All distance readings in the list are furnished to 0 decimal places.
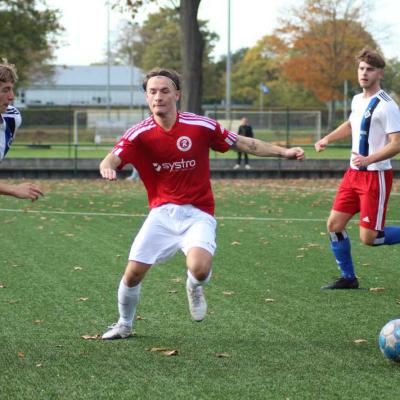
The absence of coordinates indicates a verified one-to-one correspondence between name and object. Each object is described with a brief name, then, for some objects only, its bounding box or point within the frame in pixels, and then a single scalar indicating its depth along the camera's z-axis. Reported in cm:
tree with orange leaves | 5925
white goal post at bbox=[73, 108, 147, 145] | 5025
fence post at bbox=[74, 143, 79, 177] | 3052
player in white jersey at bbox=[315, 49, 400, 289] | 891
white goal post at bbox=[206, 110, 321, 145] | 4469
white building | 10950
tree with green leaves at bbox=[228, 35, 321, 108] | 8062
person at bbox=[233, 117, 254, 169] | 3606
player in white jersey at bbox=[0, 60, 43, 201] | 643
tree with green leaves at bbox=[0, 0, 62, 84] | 4853
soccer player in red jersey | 694
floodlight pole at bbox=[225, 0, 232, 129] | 5272
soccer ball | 624
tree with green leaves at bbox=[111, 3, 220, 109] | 9300
